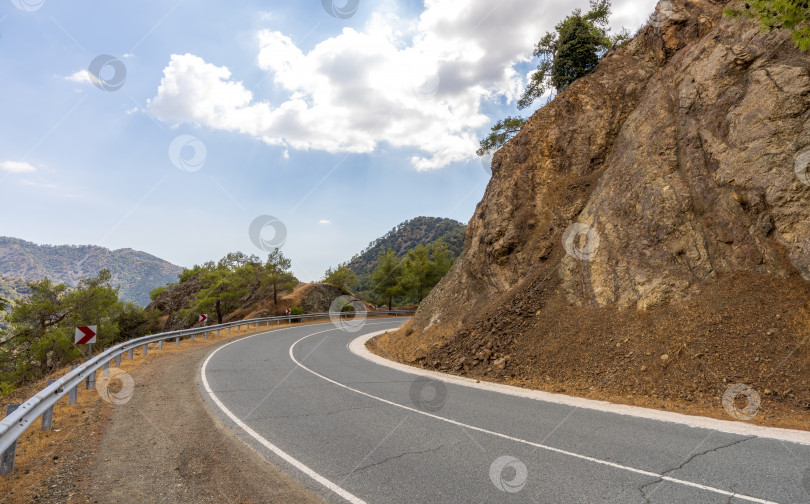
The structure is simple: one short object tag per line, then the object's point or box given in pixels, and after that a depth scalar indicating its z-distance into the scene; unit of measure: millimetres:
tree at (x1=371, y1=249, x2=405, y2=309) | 55188
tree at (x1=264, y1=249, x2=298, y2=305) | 49781
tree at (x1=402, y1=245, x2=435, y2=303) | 54594
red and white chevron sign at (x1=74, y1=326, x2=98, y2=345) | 12646
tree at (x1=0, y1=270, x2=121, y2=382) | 32281
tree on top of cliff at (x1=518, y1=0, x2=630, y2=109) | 25109
